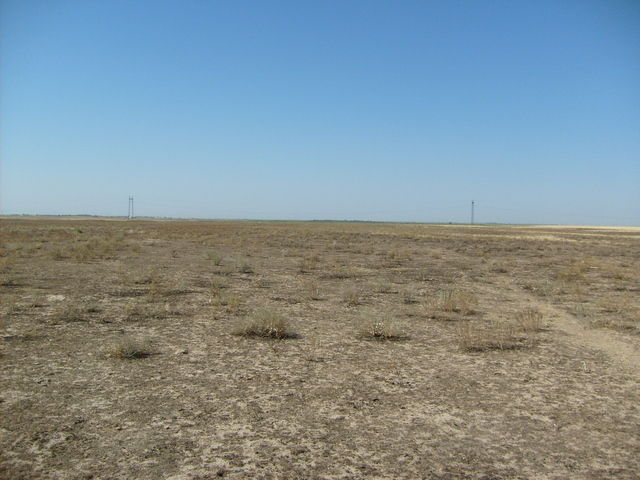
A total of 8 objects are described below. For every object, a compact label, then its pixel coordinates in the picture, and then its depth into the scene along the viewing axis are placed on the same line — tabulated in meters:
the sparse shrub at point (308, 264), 21.20
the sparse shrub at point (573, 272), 19.15
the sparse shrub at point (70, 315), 9.93
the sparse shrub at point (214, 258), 22.48
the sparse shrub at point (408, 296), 13.48
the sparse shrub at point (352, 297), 12.80
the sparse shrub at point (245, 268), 19.89
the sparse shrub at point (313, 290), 13.82
